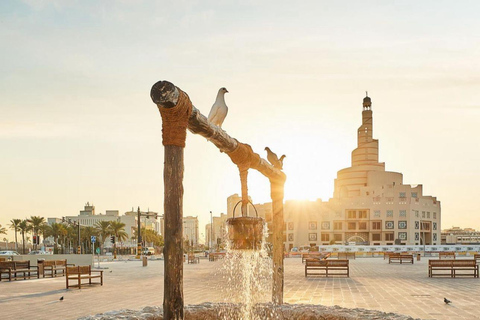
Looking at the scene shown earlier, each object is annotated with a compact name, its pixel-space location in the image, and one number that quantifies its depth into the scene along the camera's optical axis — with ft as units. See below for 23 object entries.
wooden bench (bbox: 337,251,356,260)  169.37
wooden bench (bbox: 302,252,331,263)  137.00
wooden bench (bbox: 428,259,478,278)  77.11
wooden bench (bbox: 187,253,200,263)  151.23
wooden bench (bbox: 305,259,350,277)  83.46
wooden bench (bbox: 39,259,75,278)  87.86
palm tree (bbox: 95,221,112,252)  360.56
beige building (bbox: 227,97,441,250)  362.33
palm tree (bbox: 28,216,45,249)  345.92
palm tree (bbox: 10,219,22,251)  398.83
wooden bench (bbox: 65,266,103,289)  65.96
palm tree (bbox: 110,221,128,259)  363.56
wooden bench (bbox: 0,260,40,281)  79.25
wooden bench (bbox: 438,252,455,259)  162.79
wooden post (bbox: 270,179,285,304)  35.14
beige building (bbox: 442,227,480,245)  603.67
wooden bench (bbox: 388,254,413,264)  124.26
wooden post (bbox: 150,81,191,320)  18.21
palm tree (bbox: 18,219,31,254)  381.60
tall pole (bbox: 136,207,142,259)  189.01
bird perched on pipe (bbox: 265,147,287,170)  35.12
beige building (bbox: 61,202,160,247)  563.16
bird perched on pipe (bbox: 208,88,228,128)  23.89
